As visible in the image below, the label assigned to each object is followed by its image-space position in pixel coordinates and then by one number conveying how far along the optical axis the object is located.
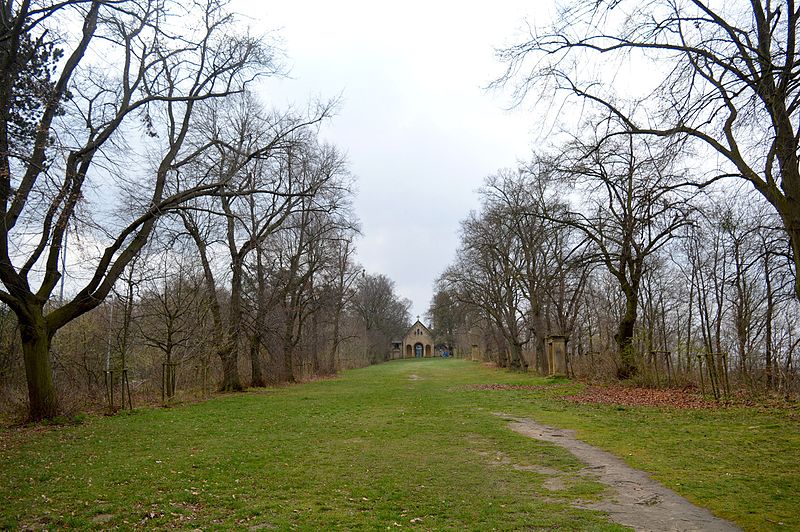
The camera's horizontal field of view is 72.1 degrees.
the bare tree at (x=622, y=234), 17.67
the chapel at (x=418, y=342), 104.69
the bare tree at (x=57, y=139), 8.83
